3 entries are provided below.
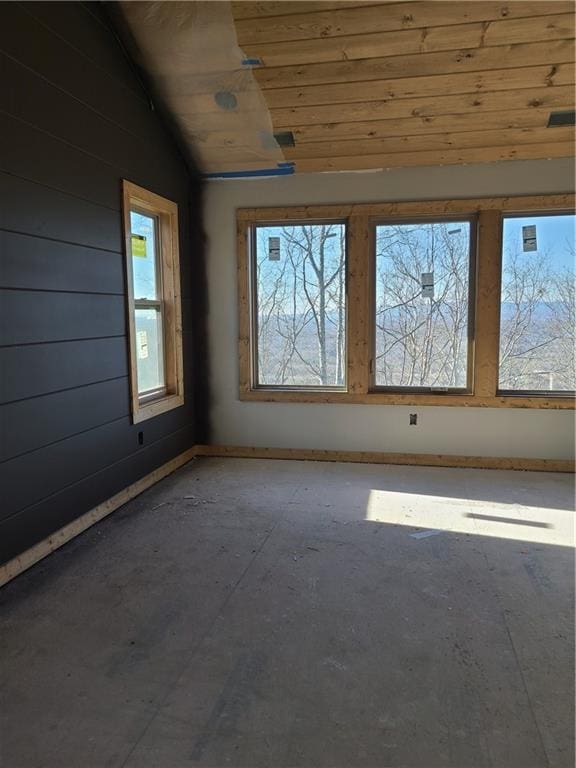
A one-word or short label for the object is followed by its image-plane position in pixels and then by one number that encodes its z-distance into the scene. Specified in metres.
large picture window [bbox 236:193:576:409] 4.23
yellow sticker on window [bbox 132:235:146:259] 3.75
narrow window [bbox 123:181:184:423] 3.65
